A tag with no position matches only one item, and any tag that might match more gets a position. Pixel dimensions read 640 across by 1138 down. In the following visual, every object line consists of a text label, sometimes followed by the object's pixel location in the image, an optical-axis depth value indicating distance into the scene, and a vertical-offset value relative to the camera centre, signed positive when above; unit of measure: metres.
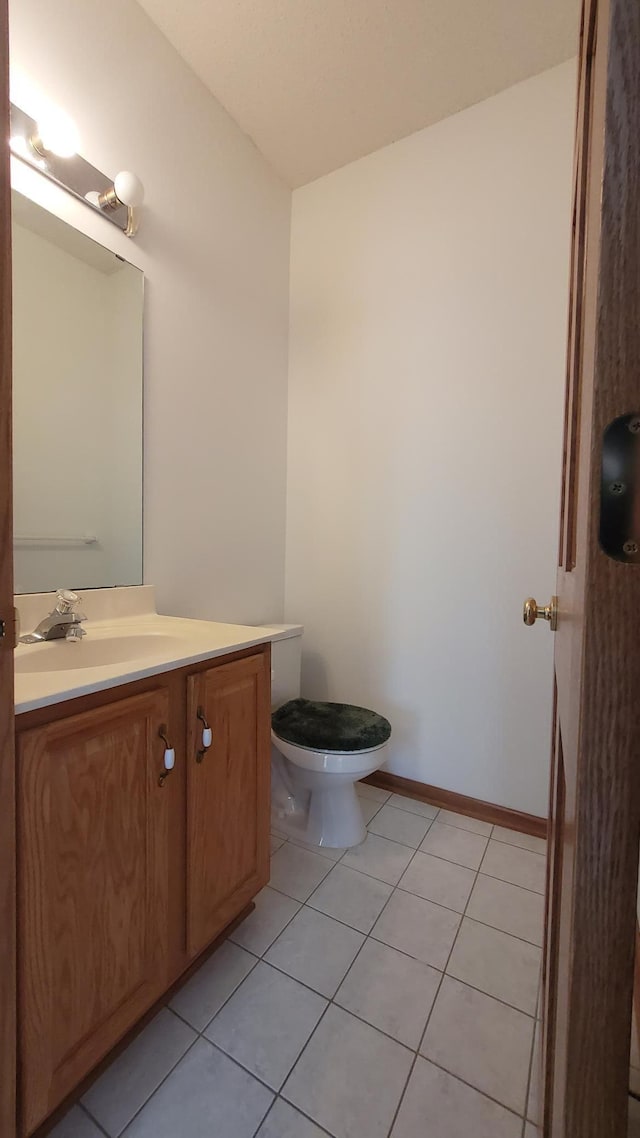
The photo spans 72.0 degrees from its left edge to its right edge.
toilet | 1.45 -0.66
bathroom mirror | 1.12 +0.41
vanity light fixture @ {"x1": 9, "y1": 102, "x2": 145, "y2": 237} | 1.05 +1.01
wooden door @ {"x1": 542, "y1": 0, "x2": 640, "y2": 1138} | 0.24 -0.07
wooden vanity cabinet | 0.67 -0.56
